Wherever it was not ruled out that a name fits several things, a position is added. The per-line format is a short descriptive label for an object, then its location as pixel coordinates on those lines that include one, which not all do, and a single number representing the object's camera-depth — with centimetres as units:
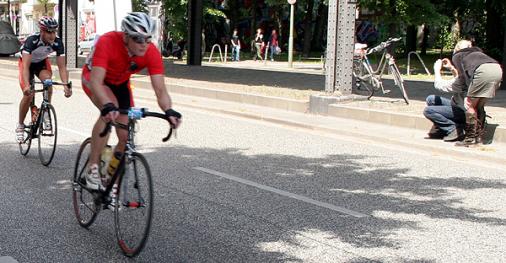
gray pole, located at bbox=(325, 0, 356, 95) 1434
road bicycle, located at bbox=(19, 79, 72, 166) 849
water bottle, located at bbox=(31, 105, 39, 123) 880
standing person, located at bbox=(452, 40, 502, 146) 992
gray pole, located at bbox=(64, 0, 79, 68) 2462
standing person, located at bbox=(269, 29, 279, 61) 3991
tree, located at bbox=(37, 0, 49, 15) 6678
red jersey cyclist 474
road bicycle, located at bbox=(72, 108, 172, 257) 475
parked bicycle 1535
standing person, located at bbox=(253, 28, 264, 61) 3965
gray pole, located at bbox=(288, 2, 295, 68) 3042
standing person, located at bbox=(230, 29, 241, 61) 3900
